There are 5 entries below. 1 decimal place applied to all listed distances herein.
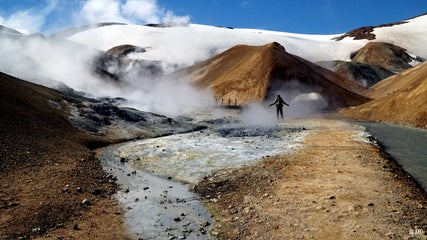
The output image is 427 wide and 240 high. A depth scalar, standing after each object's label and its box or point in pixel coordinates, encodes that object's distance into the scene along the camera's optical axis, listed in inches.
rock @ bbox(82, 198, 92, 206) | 654.5
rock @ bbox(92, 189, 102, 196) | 716.1
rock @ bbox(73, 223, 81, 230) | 552.7
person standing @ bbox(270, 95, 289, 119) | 1950.3
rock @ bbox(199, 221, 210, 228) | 562.9
